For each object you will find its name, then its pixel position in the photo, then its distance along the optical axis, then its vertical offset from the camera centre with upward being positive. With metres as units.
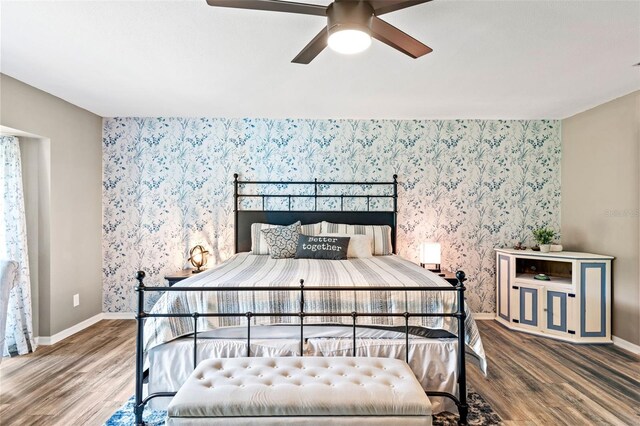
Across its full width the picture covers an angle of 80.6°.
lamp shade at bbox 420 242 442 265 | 4.09 -0.53
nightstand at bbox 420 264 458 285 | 3.86 -0.76
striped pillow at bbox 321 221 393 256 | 4.18 -0.29
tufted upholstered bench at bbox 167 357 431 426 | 1.65 -0.86
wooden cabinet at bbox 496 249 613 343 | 3.70 -0.97
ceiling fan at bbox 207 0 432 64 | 1.71 +0.90
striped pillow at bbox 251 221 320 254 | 4.11 -0.30
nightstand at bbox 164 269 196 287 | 3.83 -0.71
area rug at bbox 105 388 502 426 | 2.25 -1.30
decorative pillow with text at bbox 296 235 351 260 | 3.69 -0.41
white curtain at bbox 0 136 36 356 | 3.30 -0.27
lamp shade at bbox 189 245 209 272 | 4.24 -0.55
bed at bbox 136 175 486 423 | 2.26 -0.75
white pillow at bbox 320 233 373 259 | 3.91 -0.43
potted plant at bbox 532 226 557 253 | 4.13 -0.39
